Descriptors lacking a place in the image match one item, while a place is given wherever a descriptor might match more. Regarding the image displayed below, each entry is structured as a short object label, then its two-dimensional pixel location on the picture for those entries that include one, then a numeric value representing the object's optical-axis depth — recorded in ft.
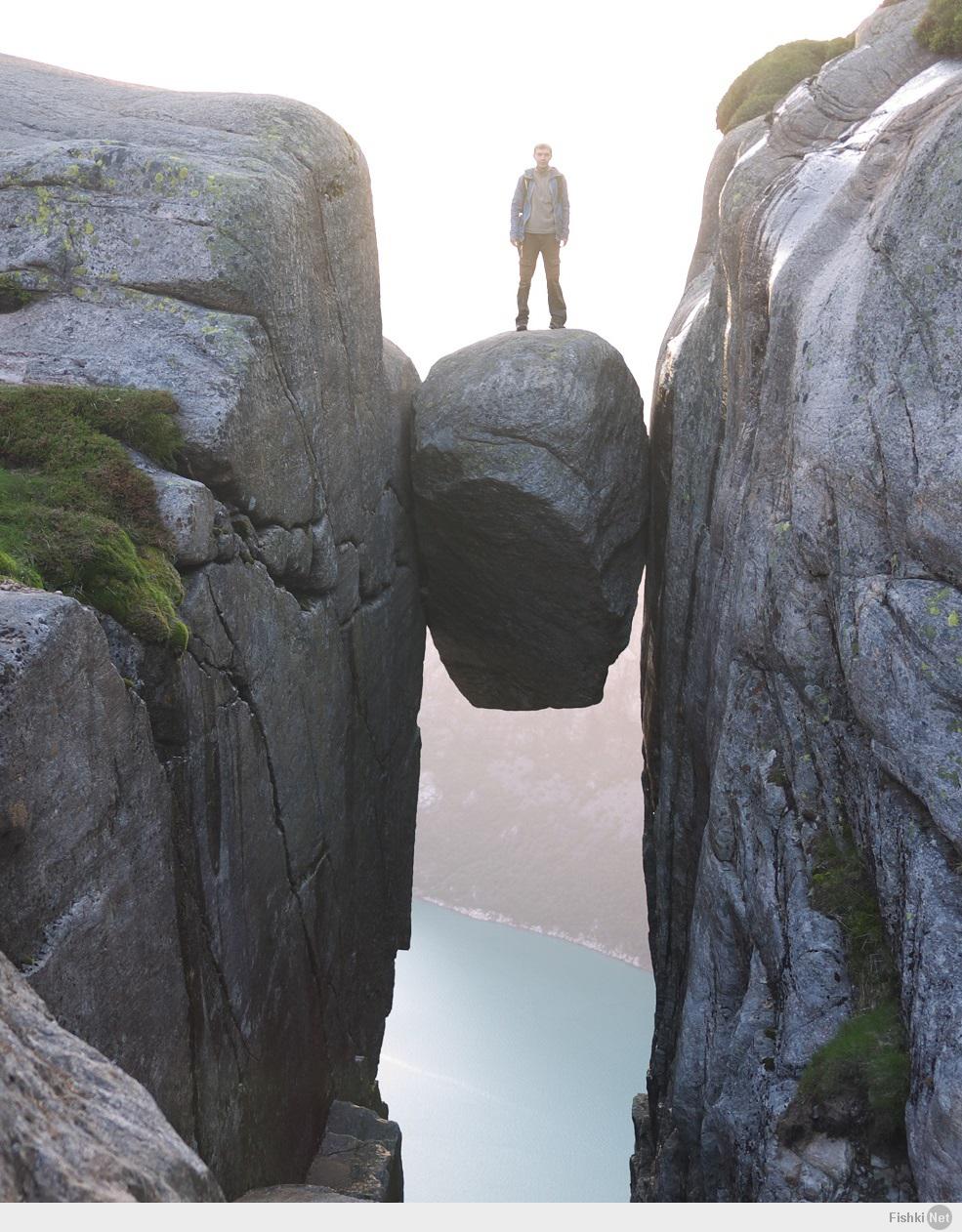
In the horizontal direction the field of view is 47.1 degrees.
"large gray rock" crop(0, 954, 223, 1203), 16.98
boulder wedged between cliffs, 66.44
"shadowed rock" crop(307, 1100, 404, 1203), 53.06
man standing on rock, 71.36
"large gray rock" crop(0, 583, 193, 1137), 27.71
